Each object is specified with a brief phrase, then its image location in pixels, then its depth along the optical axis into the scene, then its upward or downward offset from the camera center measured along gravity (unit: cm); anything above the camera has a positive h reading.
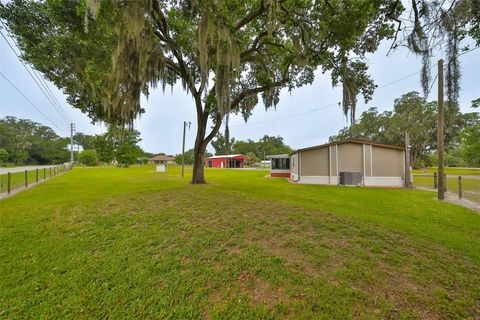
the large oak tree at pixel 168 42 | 509 +384
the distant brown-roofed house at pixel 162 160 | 7099 +103
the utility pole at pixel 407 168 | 1162 -45
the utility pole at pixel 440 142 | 679 +70
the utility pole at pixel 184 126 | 1798 +341
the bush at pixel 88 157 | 4397 +147
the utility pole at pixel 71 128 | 2941 +551
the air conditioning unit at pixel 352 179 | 1208 -113
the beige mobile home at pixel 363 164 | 1223 -19
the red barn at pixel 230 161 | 3996 +25
